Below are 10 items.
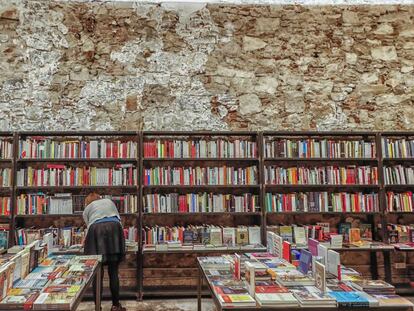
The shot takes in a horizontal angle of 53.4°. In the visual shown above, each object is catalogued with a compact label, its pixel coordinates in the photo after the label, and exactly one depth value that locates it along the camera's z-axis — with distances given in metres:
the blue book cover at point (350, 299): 2.47
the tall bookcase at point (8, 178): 5.20
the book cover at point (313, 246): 3.38
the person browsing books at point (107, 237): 4.31
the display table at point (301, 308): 2.44
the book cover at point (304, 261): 3.13
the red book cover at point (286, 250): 3.63
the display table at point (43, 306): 2.44
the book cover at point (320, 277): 2.66
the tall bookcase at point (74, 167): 5.30
